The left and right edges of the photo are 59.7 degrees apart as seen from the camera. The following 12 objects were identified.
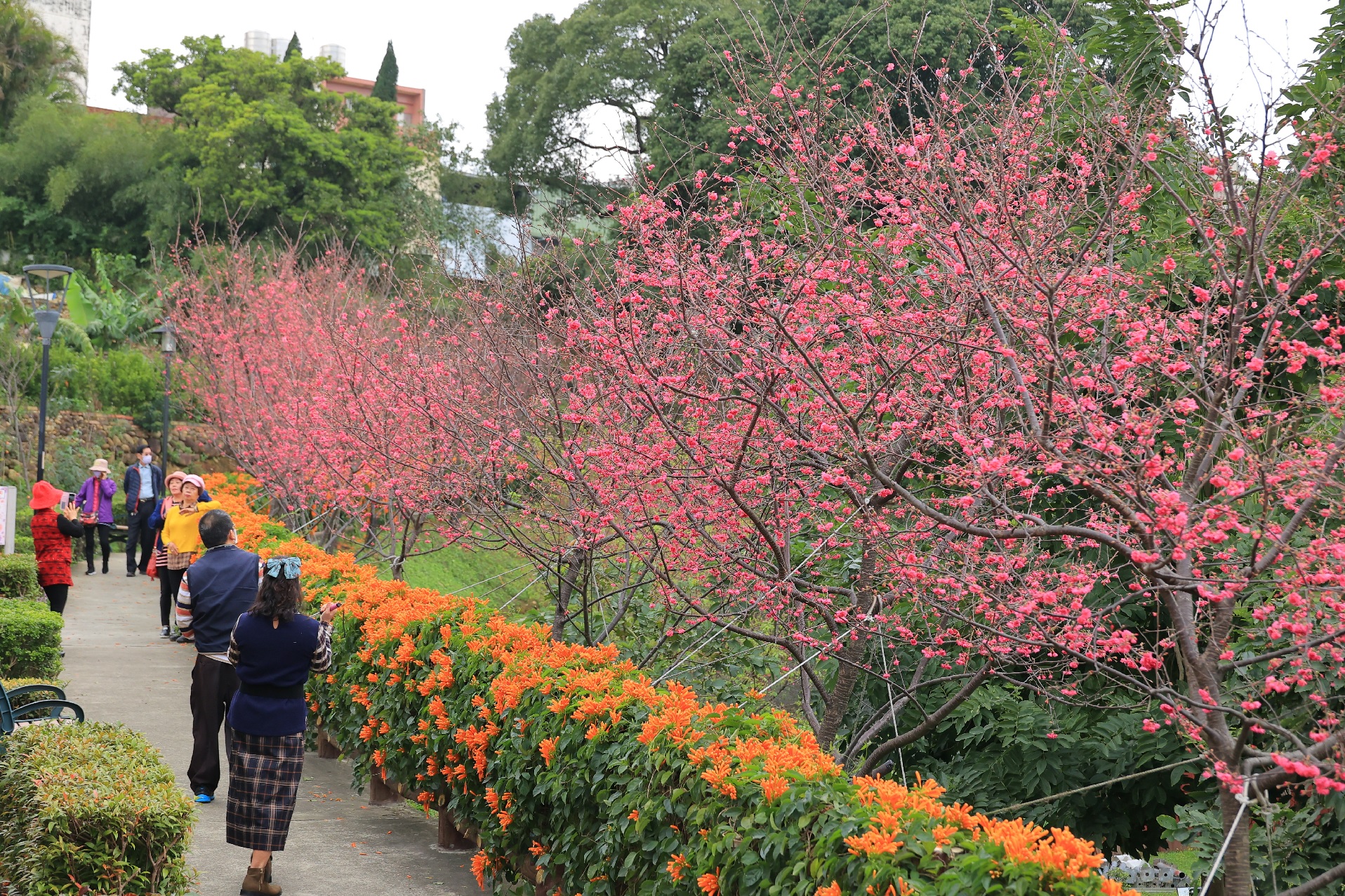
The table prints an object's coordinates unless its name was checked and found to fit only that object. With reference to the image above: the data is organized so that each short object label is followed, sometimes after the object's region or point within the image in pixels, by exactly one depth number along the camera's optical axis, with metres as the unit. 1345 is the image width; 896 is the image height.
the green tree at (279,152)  32.09
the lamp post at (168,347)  20.56
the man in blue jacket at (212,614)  6.68
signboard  12.97
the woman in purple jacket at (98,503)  16.00
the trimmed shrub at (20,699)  7.03
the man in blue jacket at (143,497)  15.17
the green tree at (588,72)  27.44
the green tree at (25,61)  37.94
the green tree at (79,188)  33.19
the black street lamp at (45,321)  16.98
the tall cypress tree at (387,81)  42.53
